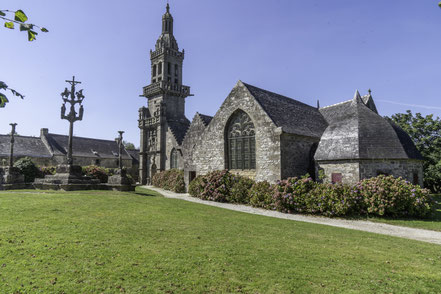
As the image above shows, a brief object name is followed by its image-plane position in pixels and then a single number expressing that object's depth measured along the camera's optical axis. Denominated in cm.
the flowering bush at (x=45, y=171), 2520
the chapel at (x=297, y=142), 1685
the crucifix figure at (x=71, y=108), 1798
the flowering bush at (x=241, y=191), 1785
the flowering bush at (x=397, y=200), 1302
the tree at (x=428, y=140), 2882
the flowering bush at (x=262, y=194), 1595
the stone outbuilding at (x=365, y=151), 1659
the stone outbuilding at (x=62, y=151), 4188
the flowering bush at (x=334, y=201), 1361
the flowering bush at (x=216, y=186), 1875
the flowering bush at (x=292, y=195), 1467
